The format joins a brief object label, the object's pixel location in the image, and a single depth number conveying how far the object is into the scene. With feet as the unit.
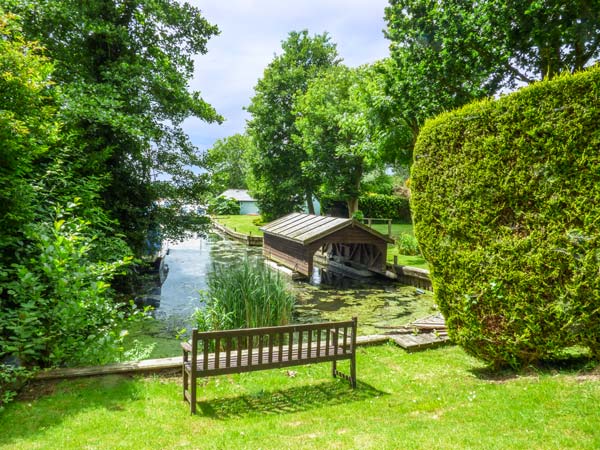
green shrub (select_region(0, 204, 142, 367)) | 16.55
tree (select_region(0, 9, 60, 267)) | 17.67
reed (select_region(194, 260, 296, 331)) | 27.73
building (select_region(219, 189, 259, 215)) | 219.20
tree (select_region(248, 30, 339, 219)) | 112.37
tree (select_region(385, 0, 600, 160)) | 38.24
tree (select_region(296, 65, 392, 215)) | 87.40
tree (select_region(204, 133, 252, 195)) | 241.65
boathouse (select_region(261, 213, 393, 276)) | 57.93
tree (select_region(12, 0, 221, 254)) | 36.47
